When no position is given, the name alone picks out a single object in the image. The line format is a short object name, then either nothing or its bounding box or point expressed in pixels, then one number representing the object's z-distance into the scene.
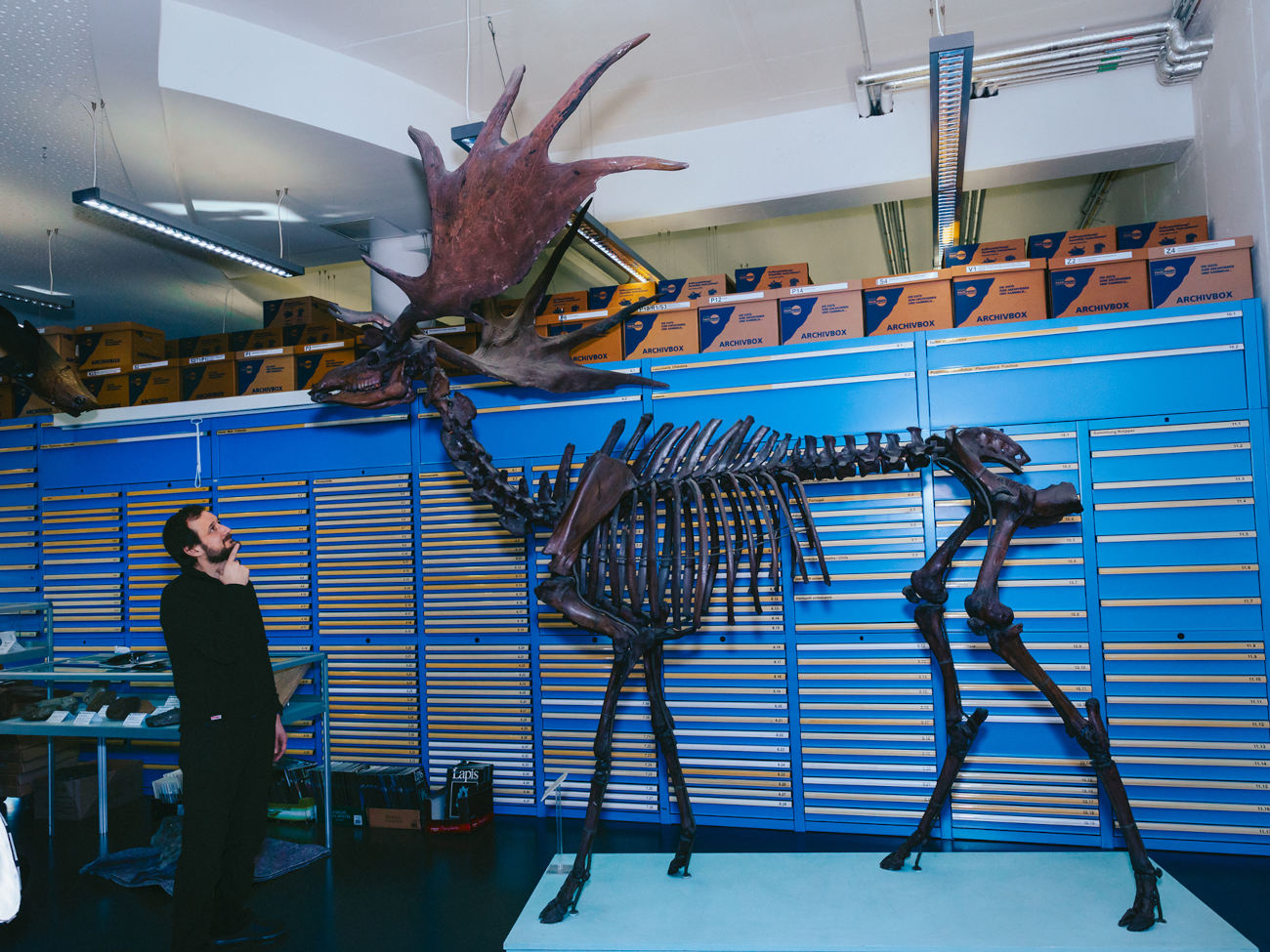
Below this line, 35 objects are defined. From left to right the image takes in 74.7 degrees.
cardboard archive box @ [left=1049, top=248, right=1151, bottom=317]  4.22
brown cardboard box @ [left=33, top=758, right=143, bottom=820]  5.07
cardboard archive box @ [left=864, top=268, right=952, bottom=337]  4.49
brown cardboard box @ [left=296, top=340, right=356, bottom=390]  5.53
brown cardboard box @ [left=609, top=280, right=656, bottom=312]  5.04
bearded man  3.15
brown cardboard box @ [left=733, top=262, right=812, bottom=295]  4.96
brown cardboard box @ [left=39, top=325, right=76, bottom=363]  6.04
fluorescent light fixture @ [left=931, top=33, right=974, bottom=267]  3.21
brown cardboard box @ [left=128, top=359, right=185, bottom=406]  5.89
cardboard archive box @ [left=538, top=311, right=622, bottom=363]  4.97
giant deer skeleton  3.43
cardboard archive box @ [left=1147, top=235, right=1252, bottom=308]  4.00
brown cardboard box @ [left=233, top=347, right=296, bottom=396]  5.64
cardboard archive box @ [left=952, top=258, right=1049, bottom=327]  4.38
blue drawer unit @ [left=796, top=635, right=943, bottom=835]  4.32
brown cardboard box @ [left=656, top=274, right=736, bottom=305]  4.92
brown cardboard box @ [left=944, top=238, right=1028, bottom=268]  4.48
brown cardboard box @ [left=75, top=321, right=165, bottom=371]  5.99
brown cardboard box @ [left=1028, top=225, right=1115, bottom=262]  4.44
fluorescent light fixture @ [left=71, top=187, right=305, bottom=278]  4.12
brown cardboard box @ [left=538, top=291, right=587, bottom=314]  5.15
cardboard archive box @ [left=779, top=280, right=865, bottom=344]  4.60
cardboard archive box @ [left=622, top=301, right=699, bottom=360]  4.87
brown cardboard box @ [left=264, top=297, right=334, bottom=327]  5.83
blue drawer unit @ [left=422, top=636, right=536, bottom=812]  4.90
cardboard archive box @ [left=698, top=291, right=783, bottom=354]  4.72
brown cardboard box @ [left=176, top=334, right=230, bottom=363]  5.86
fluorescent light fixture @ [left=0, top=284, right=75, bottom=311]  5.75
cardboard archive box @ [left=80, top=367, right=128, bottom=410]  5.98
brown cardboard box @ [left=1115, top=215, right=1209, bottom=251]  4.36
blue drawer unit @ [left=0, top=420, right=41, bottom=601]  5.96
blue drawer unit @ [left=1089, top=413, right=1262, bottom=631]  3.96
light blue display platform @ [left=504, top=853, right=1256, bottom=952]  3.04
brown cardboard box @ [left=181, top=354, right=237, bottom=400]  5.77
